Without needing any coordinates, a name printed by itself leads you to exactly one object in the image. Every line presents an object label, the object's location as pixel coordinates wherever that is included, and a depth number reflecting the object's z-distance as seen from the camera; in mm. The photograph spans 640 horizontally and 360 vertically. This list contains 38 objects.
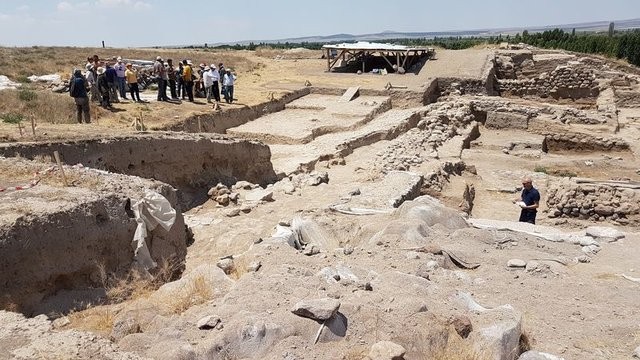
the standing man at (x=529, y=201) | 7980
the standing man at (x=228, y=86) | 15891
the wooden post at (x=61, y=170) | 6347
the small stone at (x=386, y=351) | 3637
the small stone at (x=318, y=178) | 10242
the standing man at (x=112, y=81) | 13438
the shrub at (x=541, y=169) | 13272
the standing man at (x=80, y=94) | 11227
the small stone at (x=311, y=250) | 6038
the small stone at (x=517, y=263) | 5836
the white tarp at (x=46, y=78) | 17828
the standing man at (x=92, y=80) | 13195
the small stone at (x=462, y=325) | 4180
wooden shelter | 22969
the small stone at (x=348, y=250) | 6152
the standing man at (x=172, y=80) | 15367
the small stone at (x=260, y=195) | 9234
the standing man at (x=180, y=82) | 15595
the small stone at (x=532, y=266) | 5769
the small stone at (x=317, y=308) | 3992
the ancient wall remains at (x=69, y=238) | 4969
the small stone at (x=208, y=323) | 4016
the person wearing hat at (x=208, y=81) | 15586
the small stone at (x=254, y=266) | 5262
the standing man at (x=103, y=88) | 13078
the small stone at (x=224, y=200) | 9425
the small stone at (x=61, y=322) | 4361
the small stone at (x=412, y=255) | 5859
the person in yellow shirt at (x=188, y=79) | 15463
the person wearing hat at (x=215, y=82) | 15780
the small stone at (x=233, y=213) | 8617
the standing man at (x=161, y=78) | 14594
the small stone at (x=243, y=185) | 10195
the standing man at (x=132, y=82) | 14273
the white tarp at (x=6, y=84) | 15589
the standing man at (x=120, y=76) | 14062
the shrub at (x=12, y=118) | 10492
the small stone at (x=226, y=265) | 5450
